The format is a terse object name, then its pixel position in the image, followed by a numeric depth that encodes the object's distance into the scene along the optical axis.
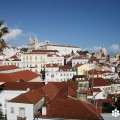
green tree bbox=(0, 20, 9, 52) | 16.18
